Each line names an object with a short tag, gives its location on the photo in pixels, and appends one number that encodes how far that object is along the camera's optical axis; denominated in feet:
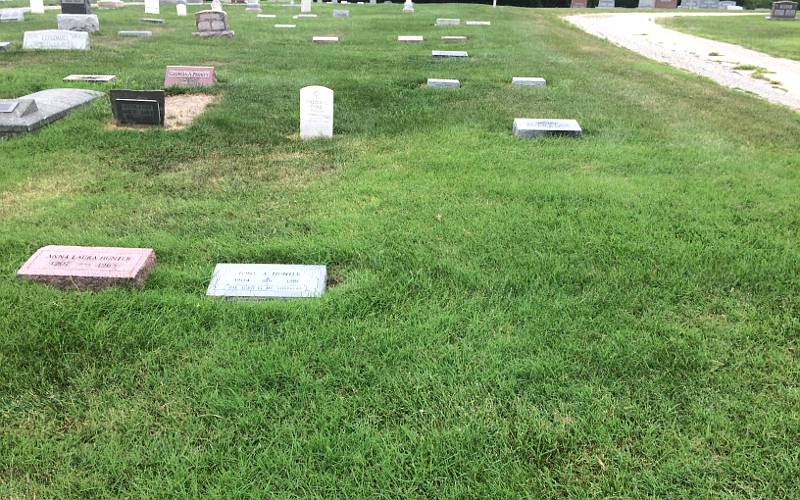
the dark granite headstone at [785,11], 92.84
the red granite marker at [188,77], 30.19
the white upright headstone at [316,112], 21.03
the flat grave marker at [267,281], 11.21
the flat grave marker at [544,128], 21.98
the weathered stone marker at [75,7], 55.36
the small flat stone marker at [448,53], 42.96
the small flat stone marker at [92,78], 31.12
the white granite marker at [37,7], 67.10
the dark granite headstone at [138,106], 22.74
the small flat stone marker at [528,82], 31.99
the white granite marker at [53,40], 41.68
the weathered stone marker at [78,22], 49.76
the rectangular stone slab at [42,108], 21.49
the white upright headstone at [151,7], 69.05
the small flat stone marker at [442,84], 31.37
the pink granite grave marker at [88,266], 11.08
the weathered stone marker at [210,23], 50.93
